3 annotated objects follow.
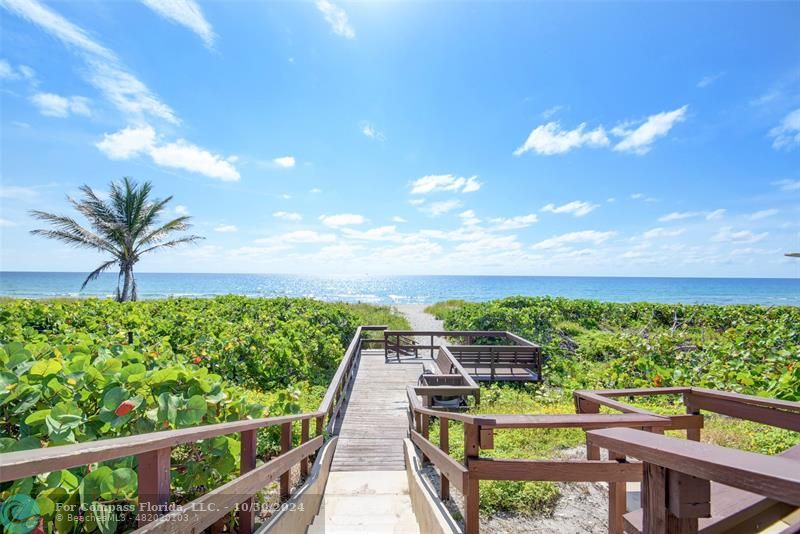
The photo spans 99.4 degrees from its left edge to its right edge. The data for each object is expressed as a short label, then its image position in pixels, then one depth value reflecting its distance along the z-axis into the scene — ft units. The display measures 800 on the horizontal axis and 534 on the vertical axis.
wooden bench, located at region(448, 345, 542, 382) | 27.30
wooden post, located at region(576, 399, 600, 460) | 7.63
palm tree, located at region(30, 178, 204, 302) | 48.73
